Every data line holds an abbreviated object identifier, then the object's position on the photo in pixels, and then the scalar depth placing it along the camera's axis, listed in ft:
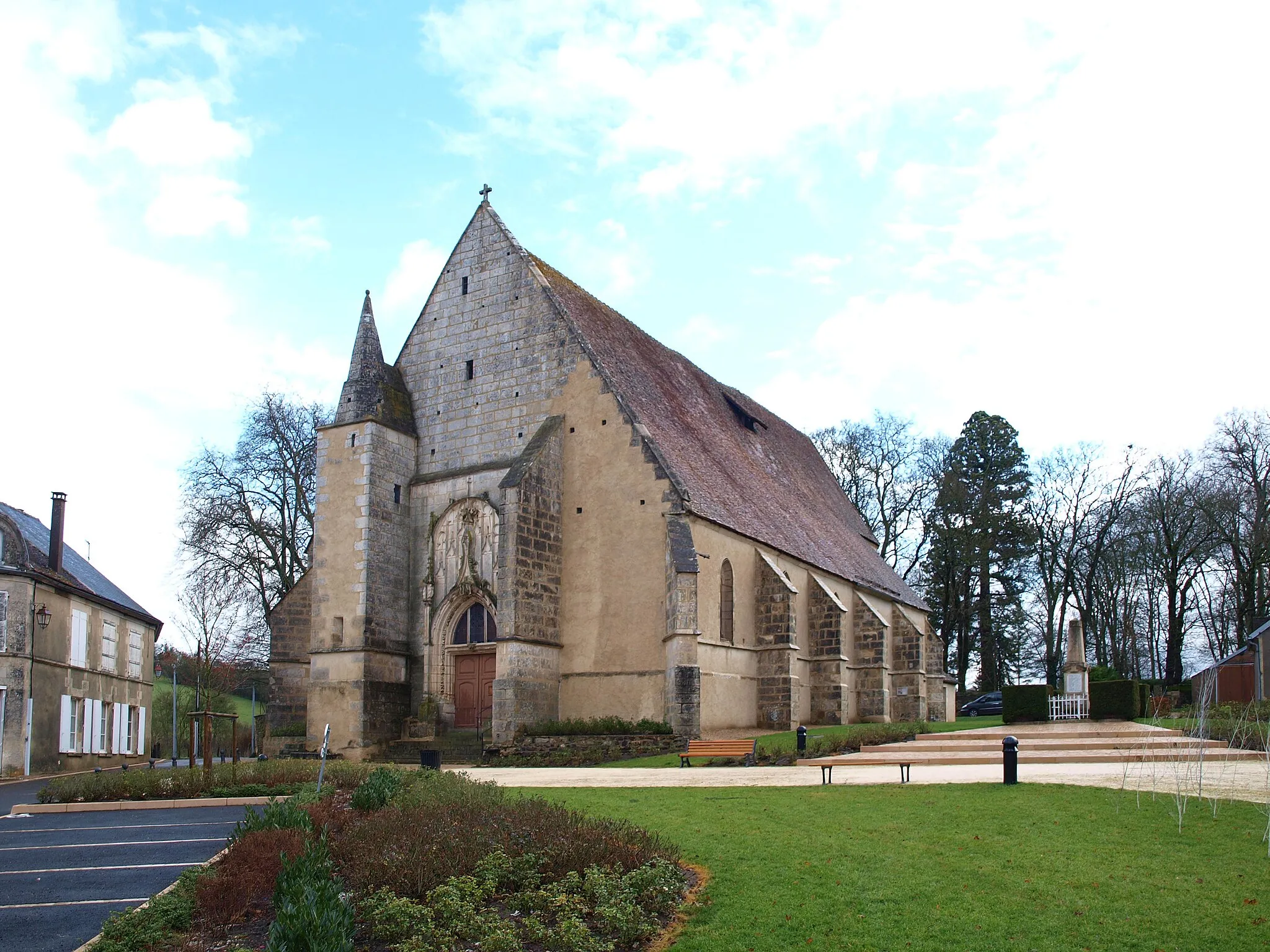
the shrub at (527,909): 27.66
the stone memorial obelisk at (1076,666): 89.61
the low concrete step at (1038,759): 58.13
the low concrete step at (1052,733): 70.28
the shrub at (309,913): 23.88
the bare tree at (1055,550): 170.30
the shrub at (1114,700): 85.05
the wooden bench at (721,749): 70.23
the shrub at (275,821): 37.19
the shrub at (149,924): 27.04
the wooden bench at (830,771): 53.15
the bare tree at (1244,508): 146.41
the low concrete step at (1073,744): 62.34
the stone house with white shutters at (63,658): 87.81
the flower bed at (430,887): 27.25
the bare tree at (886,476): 186.80
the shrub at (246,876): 30.48
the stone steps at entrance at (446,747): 87.86
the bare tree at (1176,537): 155.02
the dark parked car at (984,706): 148.56
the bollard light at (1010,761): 47.91
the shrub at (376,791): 44.16
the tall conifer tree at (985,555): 170.71
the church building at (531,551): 87.25
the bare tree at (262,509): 132.46
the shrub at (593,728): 81.97
